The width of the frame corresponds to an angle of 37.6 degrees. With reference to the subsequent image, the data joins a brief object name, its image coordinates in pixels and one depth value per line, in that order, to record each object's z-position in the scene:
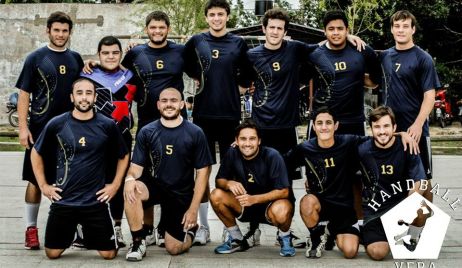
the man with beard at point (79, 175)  5.57
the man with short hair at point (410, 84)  5.90
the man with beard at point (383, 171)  5.65
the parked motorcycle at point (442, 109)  19.55
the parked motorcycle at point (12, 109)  19.27
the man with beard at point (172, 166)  5.79
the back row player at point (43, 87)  6.02
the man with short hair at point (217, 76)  6.33
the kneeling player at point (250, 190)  5.79
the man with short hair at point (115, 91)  6.18
